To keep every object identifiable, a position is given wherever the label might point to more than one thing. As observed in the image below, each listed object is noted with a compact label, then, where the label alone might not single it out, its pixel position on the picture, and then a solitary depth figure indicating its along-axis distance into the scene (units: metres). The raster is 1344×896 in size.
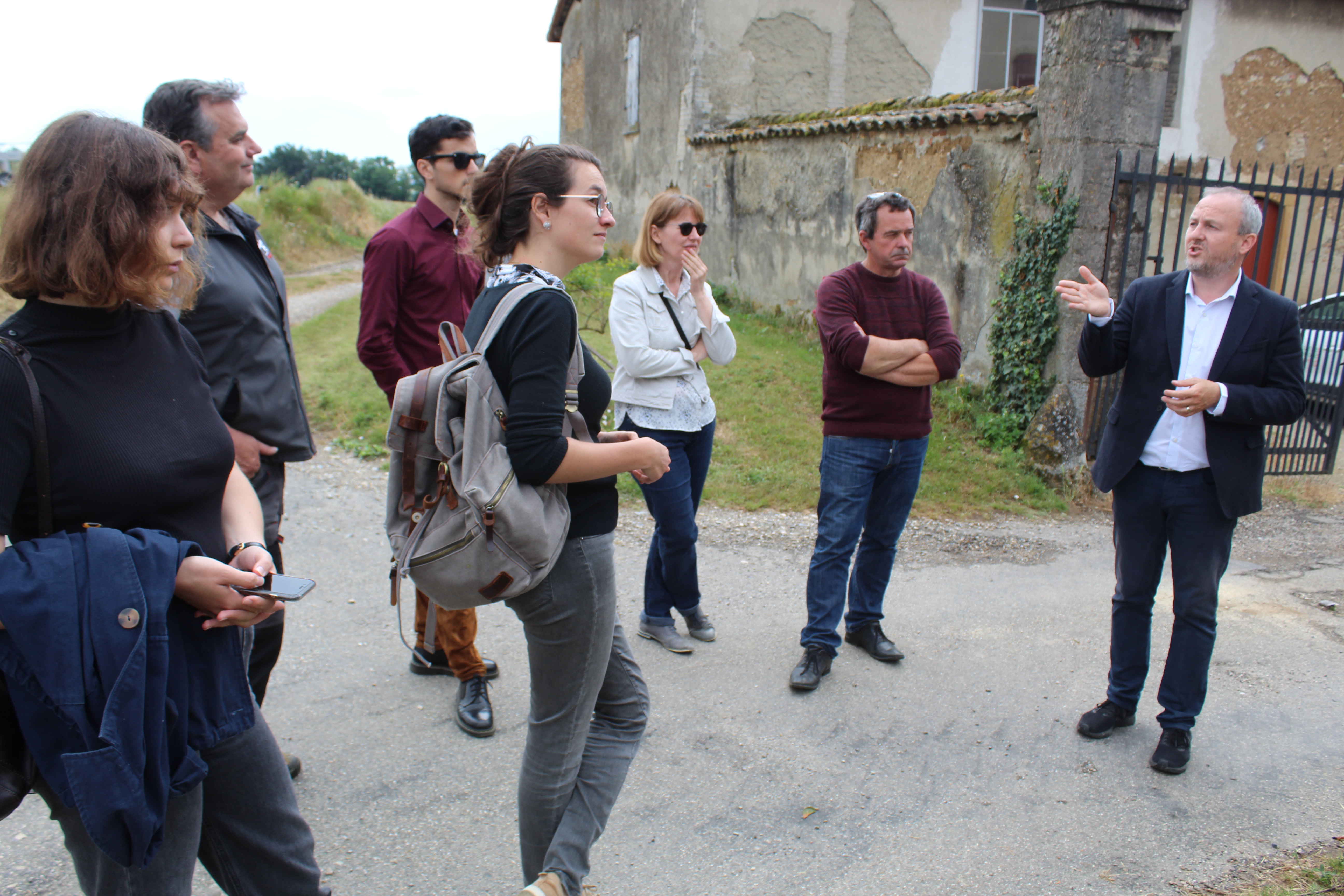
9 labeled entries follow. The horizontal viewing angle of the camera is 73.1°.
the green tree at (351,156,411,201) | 64.00
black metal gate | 6.01
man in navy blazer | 3.22
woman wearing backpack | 2.03
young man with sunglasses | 3.50
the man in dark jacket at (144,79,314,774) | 2.64
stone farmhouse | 7.77
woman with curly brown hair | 1.59
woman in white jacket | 3.89
